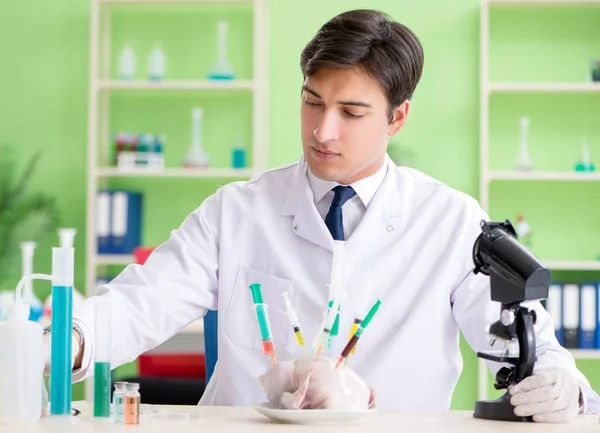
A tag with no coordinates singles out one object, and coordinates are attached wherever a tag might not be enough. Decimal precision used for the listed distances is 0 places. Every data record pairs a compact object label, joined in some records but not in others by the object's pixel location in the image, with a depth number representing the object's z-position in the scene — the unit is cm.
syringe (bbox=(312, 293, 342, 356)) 266
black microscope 263
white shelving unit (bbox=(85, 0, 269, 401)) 631
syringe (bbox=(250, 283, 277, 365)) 267
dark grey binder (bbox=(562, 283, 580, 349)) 601
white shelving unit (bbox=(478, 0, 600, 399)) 612
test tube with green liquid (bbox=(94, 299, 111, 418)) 261
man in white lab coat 313
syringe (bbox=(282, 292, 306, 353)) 269
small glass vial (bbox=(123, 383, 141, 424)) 255
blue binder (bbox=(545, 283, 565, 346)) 604
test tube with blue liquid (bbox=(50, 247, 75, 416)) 260
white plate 252
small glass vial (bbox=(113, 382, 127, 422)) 259
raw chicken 255
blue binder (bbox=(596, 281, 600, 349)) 602
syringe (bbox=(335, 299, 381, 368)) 261
